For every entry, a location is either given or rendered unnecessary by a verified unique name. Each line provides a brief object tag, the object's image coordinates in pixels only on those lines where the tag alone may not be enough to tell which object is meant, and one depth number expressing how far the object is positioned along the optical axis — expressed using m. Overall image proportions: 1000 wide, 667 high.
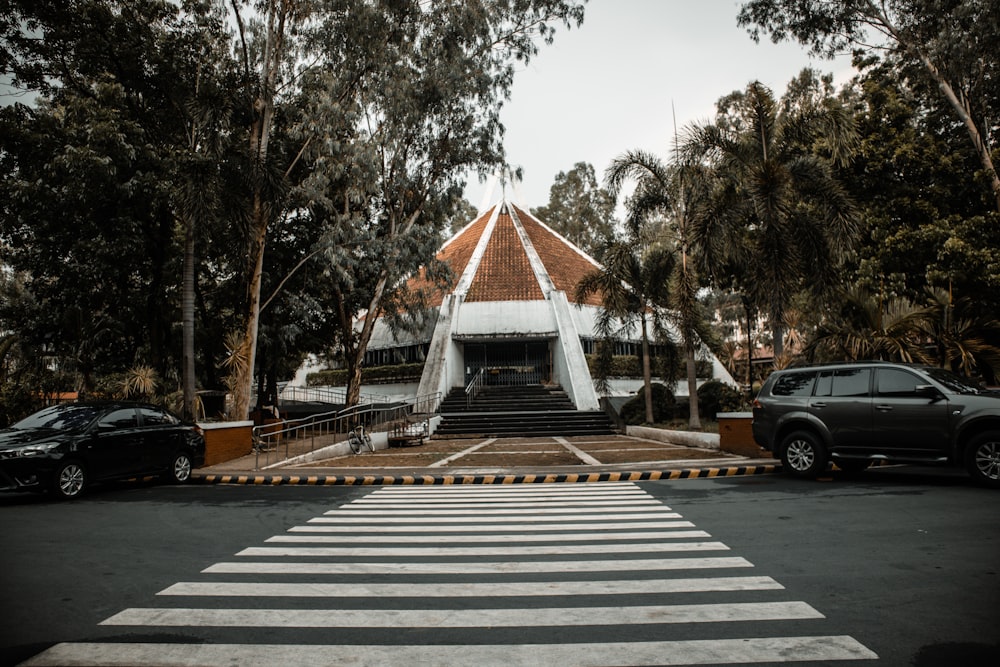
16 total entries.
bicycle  17.44
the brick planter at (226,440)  14.50
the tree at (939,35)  18.28
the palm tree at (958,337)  14.50
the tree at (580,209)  52.56
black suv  8.86
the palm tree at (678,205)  17.23
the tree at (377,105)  18.16
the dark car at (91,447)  9.28
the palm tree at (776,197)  14.91
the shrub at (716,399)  18.95
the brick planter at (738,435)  13.68
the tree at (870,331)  14.90
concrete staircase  23.17
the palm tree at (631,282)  20.00
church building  29.30
